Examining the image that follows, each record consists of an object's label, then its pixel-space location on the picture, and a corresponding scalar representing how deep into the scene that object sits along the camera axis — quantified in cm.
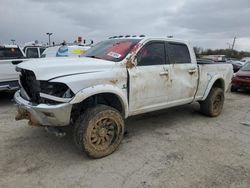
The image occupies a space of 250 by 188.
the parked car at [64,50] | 781
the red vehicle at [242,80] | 796
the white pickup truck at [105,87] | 263
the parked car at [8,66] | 539
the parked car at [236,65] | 1701
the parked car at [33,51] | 891
